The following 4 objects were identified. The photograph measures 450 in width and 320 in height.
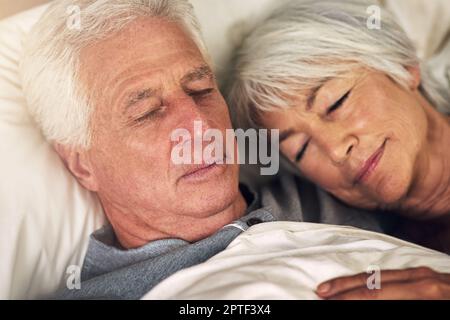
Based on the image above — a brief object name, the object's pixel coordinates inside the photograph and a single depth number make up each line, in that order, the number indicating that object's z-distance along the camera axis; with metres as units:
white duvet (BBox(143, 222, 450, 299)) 0.81
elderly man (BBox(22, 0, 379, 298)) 0.96
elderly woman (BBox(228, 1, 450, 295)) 1.12
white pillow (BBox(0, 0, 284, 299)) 0.98
